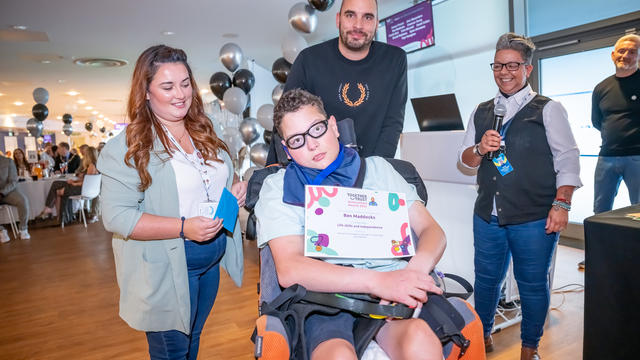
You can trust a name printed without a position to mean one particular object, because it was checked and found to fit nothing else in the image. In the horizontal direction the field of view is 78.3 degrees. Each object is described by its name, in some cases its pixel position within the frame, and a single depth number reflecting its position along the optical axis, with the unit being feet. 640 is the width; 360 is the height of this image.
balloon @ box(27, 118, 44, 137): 30.48
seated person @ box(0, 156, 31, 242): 20.26
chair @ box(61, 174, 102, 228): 23.68
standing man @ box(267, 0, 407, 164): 6.08
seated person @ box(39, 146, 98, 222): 24.62
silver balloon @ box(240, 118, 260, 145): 17.40
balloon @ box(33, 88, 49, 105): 29.33
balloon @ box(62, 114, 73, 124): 41.35
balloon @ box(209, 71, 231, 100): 18.98
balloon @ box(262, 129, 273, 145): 16.84
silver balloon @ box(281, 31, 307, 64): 15.65
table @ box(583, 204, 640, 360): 4.47
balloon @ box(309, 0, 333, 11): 13.70
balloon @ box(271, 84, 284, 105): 16.35
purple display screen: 17.71
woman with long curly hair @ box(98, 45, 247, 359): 4.38
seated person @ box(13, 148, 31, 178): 27.13
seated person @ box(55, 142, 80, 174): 28.99
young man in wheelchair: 3.78
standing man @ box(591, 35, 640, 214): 10.66
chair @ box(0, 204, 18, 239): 21.11
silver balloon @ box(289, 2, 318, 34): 14.69
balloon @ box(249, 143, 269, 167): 15.92
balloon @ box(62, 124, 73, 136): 39.34
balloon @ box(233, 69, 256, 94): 18.20
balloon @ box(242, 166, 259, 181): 15.81
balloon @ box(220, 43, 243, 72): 17.57
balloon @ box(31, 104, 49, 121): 28.76
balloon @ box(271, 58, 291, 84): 16.03
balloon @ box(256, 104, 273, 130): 15.98
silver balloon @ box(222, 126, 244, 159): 19.34
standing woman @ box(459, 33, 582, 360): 6.34
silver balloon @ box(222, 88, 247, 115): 17.76
